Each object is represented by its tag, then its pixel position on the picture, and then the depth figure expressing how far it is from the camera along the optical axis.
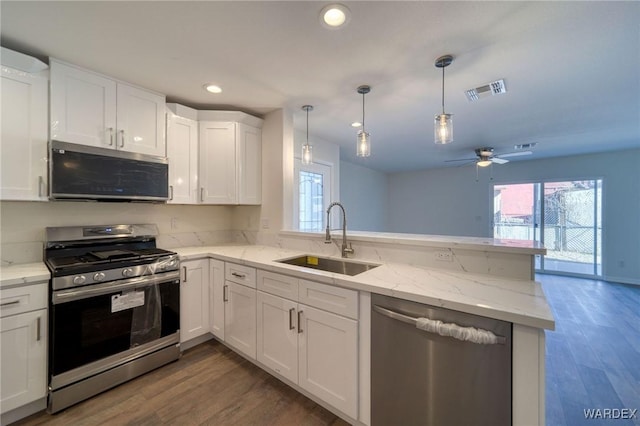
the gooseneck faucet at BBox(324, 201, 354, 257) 2.22
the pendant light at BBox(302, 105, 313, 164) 2.52
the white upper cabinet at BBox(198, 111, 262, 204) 2.73
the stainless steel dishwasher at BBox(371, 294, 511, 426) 1.10
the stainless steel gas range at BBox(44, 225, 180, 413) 1.67
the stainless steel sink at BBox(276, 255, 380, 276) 2.13
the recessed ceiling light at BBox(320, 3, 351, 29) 1.38
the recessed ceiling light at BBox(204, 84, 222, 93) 2.30
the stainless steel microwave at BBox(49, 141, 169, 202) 1.86
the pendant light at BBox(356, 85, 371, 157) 2.08
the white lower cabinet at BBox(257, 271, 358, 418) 1.53
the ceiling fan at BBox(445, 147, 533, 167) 4.36
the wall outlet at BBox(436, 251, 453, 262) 1.79
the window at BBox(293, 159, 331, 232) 3.91
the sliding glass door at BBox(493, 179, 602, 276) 5.19
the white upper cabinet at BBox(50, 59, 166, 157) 1.89
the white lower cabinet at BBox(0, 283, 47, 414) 1.51
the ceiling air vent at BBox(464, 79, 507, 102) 2.25
